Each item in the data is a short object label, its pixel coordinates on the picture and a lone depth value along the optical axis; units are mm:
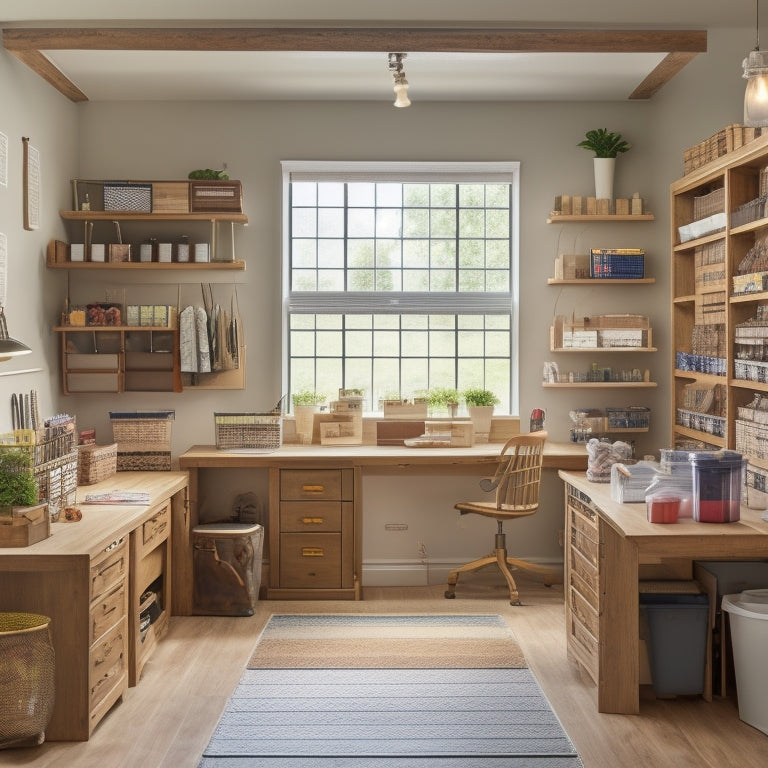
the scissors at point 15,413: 5020
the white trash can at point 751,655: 3656
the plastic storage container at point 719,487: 3723
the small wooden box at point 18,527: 3645
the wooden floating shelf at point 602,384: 6078
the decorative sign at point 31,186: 5223
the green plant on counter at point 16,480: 3727
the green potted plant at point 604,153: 6086
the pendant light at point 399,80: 5176
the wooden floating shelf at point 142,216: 5898
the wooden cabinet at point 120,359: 5961
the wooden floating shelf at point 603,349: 6020
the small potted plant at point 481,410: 6137
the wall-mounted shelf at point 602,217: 6086
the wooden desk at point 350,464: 5652
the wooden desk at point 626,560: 3553
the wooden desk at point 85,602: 3609
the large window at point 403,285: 6371
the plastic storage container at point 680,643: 3996
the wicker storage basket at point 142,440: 5754
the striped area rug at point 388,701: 3490
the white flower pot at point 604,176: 6117
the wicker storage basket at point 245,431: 5863
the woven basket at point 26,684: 3406
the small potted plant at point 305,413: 6145
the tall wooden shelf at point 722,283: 4453
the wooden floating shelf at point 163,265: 5836
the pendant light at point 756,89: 3248
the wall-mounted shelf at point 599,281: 6074
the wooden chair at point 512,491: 5609
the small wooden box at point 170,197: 5957
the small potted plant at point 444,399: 6191
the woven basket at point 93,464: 5266
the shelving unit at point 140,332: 5922
